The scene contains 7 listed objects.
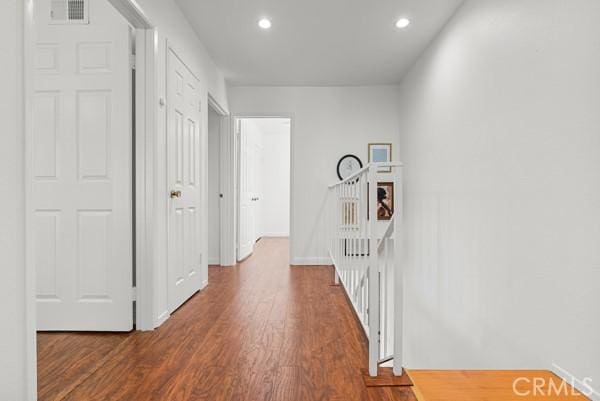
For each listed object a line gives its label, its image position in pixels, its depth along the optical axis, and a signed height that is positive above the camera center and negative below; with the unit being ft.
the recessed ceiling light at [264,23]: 10.93 +5.13
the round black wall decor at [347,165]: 17.19 +1.55
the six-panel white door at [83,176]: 8.06 +0.48
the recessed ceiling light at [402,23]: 11.08 +5.22
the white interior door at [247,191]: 17.85 +0.43
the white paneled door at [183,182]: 9.39 +0.47
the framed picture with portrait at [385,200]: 17.35 -0.03
